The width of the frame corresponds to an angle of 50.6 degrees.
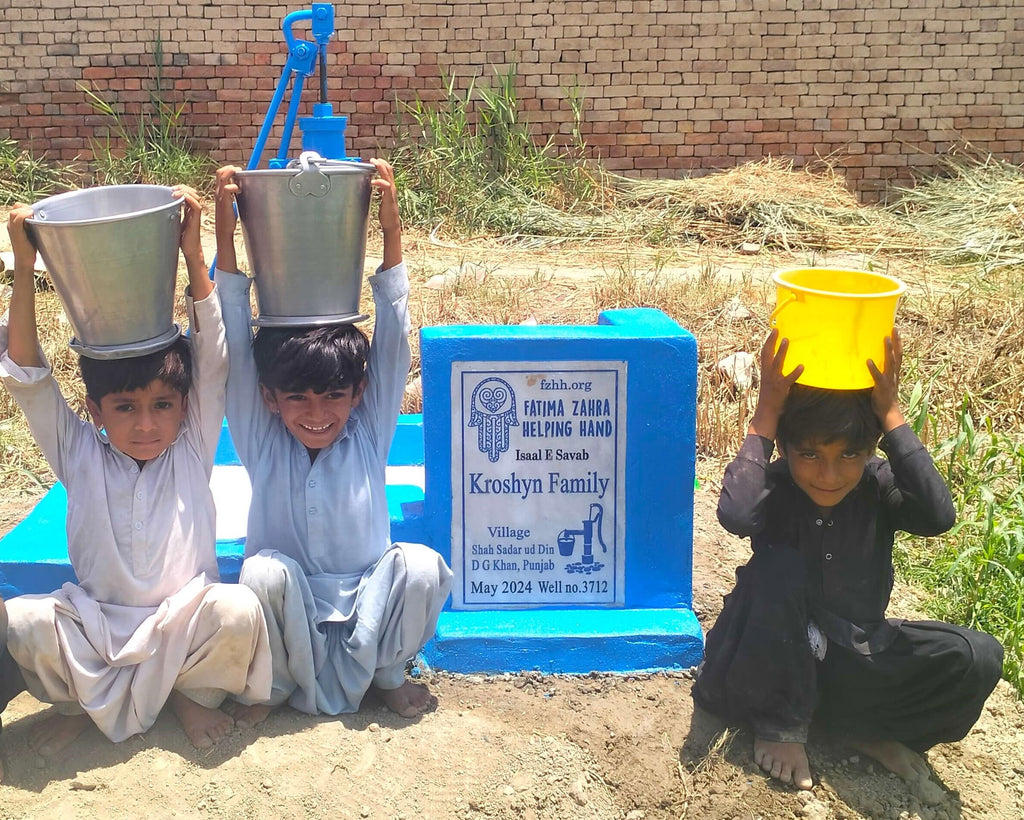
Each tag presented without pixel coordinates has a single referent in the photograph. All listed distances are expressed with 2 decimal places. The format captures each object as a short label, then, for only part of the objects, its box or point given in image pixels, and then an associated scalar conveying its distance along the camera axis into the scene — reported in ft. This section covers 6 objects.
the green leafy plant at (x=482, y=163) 31.07
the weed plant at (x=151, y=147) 31.53
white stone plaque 9.79
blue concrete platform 9.86
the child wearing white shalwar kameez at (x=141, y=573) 8.34
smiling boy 8.77
